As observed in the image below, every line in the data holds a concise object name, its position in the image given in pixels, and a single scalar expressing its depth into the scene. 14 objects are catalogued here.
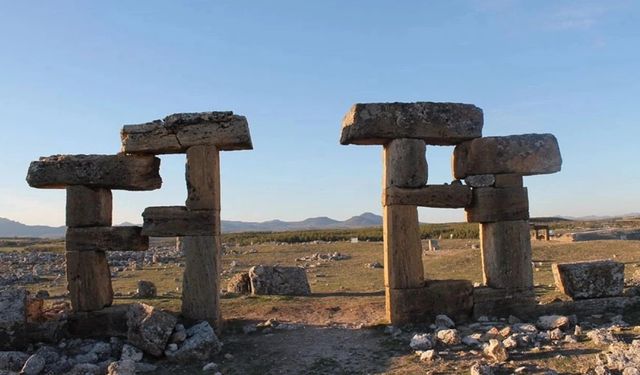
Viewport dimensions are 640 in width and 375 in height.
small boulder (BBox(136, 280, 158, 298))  14.48
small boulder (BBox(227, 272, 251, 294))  14.47
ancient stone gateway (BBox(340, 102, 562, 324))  10.36
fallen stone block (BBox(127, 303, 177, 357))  8.98
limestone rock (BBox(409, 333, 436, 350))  8.68
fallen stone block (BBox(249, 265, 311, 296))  14.02
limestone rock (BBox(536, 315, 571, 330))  9.22
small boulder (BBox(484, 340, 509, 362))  7.82
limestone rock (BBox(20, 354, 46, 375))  8.25
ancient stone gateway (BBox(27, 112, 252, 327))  10.15
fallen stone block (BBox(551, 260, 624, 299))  10.54
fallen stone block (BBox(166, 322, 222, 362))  8.82
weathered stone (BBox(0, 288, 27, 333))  9.55
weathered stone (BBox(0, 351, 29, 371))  8.66
